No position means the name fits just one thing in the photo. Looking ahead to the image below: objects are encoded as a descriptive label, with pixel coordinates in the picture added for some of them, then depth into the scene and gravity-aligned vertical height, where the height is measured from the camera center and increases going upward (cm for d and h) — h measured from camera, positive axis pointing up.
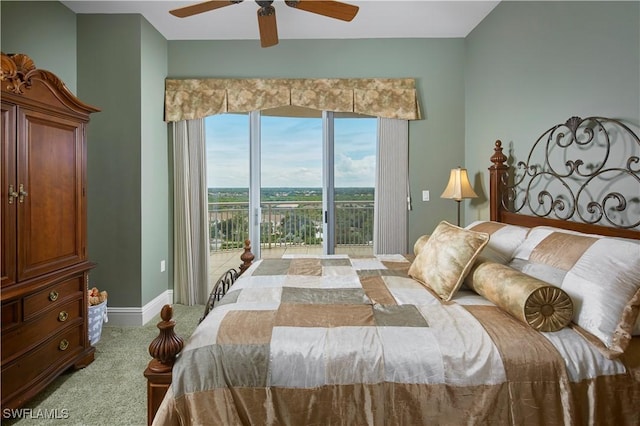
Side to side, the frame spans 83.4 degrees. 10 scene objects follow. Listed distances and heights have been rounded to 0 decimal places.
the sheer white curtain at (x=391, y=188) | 384 +21
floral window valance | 376 +118
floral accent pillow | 179 -28
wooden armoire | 191 -14
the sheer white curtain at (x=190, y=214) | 381 -7
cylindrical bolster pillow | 135 -37
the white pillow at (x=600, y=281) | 127 -29
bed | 120 -51
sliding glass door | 393 +36
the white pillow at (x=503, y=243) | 199 -21
